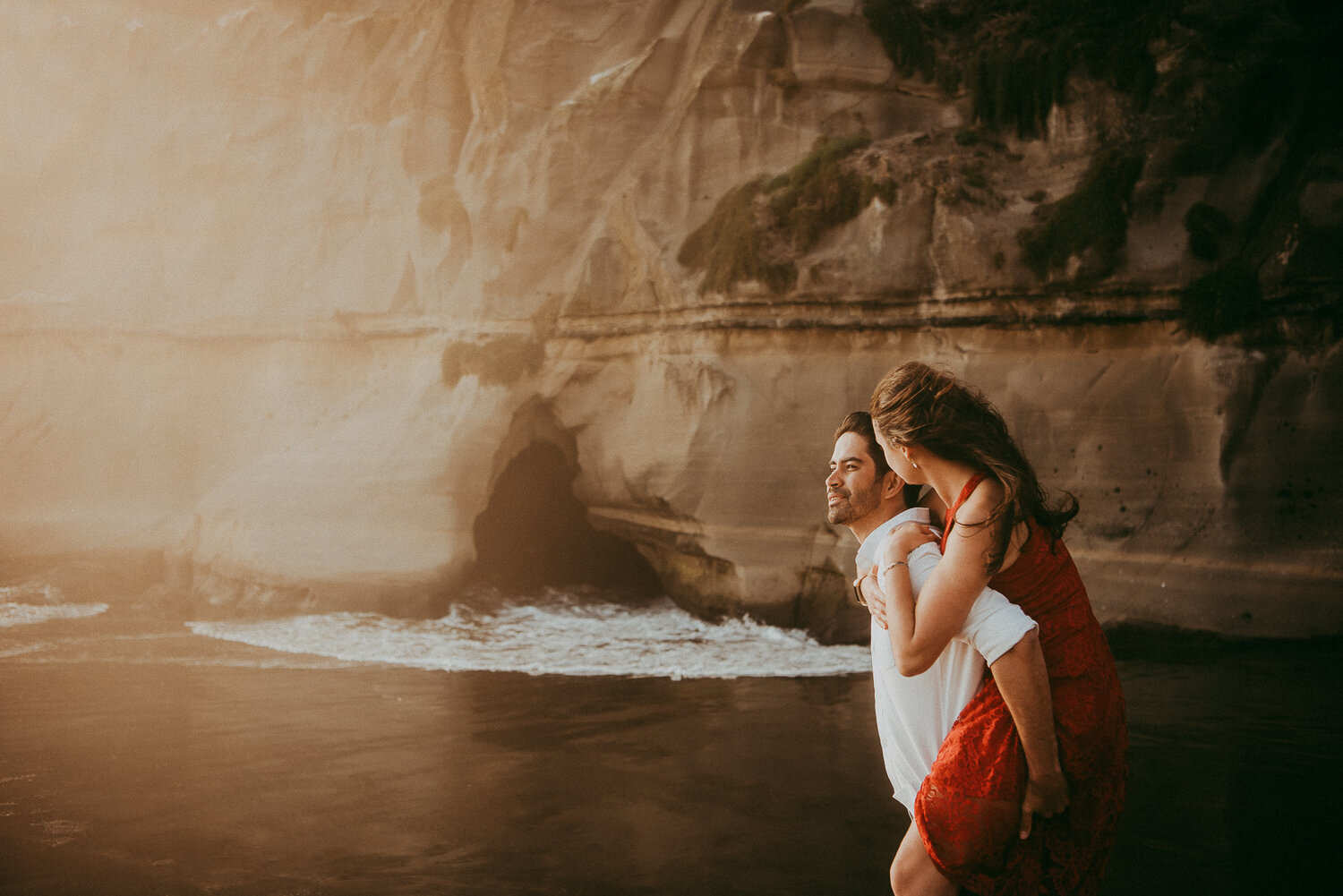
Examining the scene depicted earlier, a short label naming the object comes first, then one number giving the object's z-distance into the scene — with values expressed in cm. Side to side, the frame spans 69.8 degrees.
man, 201
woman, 204
